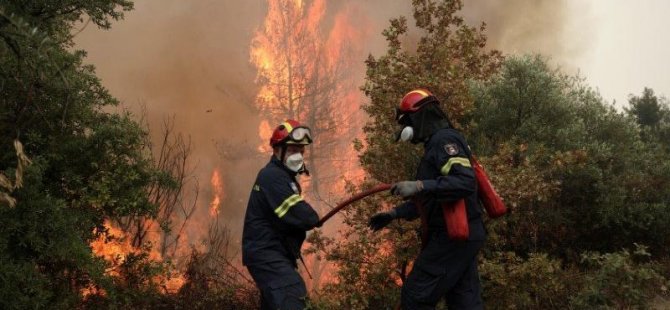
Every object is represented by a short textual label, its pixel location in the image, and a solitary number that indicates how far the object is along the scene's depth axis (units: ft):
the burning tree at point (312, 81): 91.61
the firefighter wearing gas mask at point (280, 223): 11.53
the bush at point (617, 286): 12.31
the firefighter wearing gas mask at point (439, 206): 10.43
